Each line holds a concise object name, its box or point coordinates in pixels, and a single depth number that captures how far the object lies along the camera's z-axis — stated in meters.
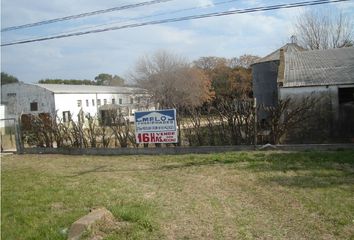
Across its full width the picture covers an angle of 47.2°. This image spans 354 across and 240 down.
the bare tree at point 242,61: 67.06
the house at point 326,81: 18.66
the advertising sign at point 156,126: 15.99
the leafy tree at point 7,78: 82.94
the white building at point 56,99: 49.03
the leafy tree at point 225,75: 60.66
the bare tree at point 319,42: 43.87
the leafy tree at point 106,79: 108.63
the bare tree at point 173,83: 52.31
